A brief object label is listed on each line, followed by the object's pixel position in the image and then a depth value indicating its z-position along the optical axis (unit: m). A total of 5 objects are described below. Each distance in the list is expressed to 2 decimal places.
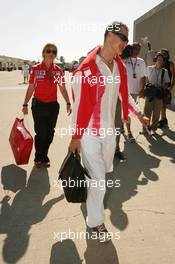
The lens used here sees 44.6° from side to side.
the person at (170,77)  5.21
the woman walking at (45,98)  3.35
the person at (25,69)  17.88
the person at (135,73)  4.28
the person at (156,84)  4.94
